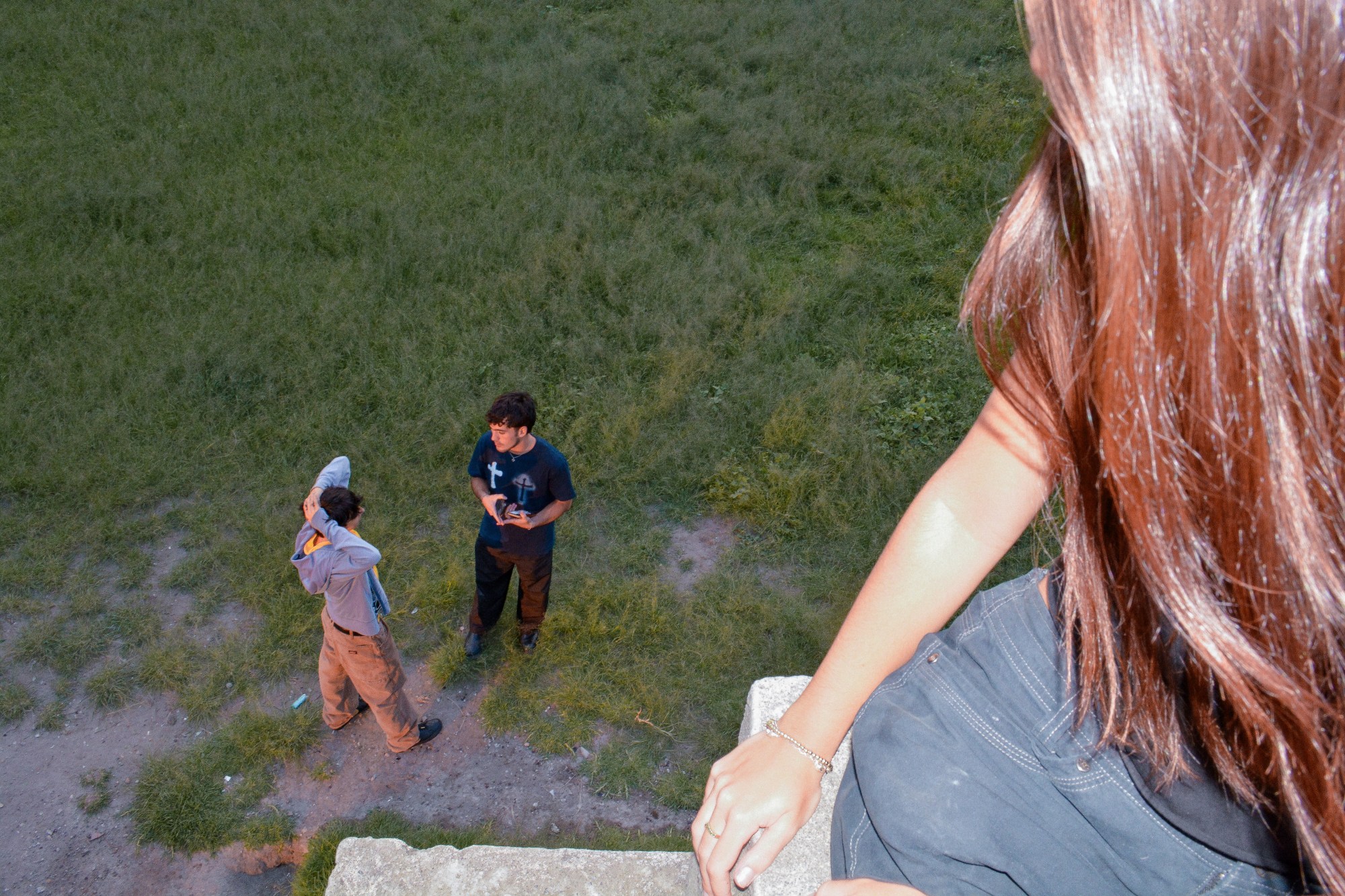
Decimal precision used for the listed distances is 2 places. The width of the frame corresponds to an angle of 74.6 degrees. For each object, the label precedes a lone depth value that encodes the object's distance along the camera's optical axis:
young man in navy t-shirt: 4.05
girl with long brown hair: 0.62
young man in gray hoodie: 3.72
